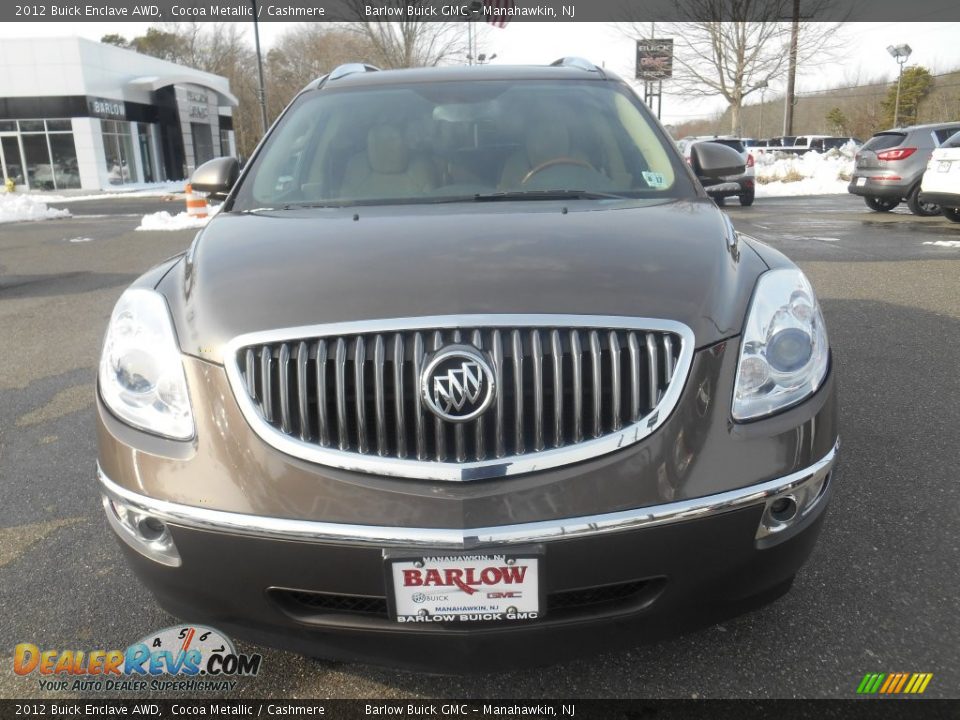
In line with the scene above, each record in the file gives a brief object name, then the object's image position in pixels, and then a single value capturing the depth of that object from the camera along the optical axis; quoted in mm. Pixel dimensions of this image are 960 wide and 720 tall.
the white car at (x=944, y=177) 10883
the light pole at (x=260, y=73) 25438
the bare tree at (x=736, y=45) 32906
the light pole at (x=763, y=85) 33688
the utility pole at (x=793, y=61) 31391
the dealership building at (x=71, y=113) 30578
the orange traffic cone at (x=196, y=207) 14594
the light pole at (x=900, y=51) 34875
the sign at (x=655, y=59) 35031
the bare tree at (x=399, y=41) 37719
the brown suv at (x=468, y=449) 1563
